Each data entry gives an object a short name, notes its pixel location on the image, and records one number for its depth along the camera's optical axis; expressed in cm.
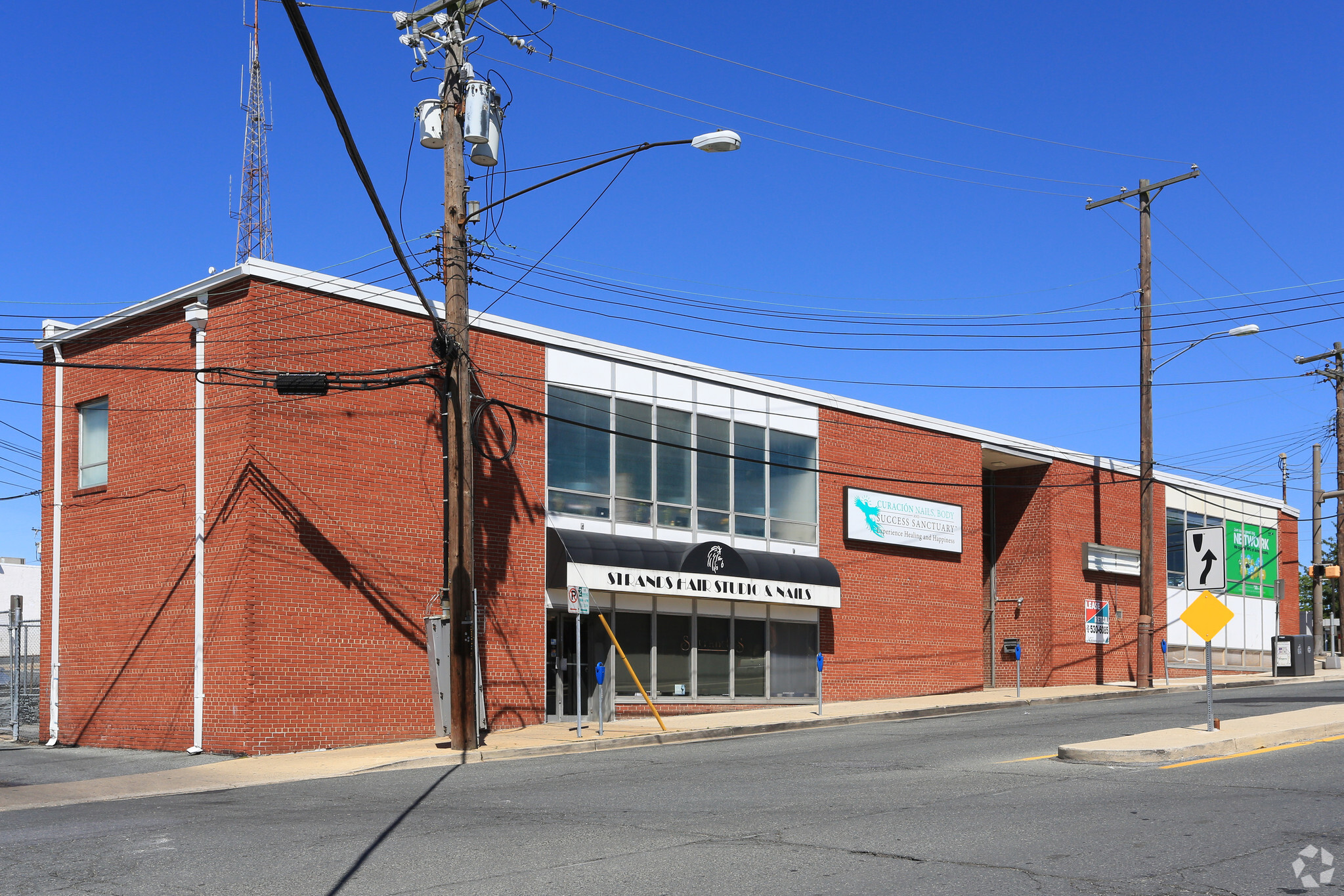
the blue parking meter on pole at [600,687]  1994
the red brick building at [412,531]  1938
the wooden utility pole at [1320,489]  4512
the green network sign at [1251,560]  4366
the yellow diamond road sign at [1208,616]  1616
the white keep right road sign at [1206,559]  1630
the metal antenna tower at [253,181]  4494
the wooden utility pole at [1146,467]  3253
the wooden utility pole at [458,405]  1861
